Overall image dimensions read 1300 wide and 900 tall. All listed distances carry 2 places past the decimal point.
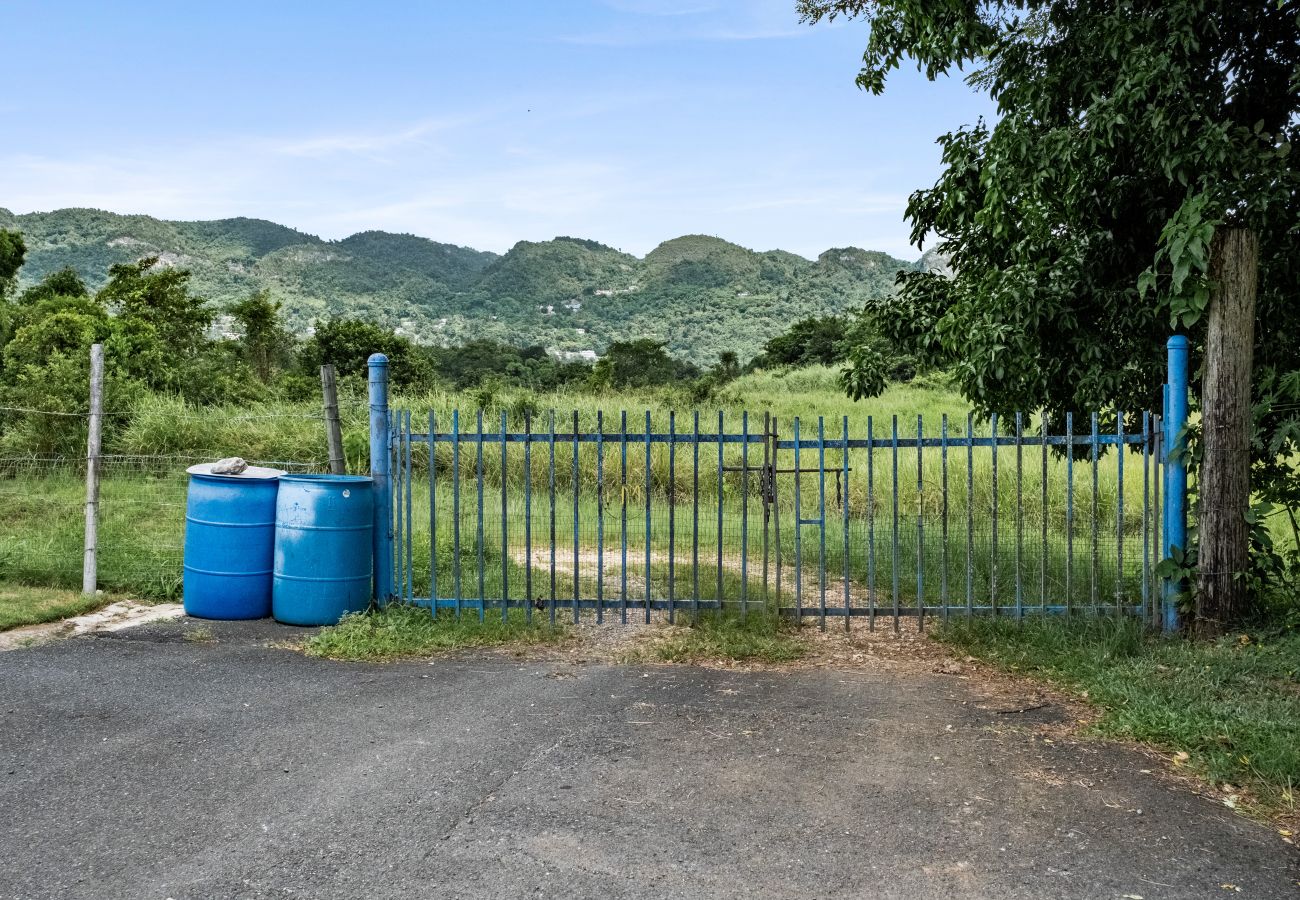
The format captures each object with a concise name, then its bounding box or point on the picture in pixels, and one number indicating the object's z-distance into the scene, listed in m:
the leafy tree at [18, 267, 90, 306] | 38.16
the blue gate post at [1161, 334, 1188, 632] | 6.73
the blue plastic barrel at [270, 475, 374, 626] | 7.11
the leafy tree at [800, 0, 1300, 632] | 6.49
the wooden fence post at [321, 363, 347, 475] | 8.09
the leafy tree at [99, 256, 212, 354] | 36.94
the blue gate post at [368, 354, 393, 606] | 7.32
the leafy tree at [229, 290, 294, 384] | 40.94
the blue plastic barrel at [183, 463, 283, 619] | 7.35
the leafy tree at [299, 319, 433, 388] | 42.09
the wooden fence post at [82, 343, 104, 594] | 7.95
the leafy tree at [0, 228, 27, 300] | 38.53
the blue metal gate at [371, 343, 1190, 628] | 7.02
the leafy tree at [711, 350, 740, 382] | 46.12
